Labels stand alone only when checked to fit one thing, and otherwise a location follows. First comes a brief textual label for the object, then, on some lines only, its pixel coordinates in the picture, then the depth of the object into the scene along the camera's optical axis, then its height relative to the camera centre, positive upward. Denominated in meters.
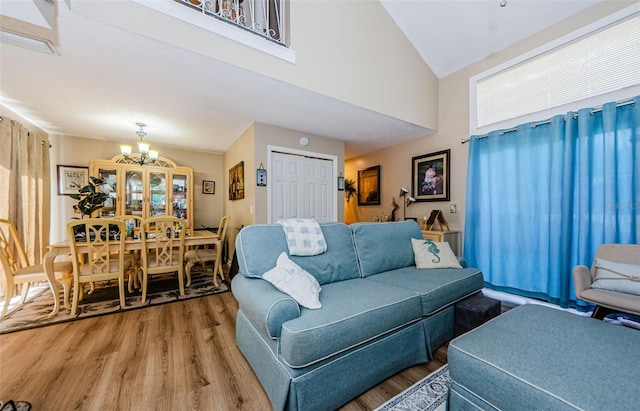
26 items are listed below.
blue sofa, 1.22 -0.67
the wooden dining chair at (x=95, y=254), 2.42 -0.52
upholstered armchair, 1.85 -0.65
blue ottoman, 0.86 -0.67
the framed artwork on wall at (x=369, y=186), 5.04 +0.41
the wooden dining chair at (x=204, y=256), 3.32 -0.75
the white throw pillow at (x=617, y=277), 1.89 -0.61
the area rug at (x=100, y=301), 2.31 -1.12
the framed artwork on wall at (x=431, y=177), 3.76 +0.47
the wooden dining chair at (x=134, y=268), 3.20 -0.85
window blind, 2.29 +1.46
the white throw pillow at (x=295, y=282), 1.45 -0.50
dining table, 2.43 -0.49
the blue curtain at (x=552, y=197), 2.25 +0.07
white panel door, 3.78 +0.29
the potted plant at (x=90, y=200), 3.10 +0.08
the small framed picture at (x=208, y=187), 5.35 +0.42
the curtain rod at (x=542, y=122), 2.22 +0.93
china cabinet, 4.28 +0.36
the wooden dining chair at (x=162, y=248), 2.78 -0.51
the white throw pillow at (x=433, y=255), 2.41 -0.53
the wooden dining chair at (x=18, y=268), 2.32 -0.68
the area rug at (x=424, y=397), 1.32 -1.13
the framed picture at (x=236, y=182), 4.09 +0.44
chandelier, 3.46 +0.83
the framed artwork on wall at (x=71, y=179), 4.09 +0.48
